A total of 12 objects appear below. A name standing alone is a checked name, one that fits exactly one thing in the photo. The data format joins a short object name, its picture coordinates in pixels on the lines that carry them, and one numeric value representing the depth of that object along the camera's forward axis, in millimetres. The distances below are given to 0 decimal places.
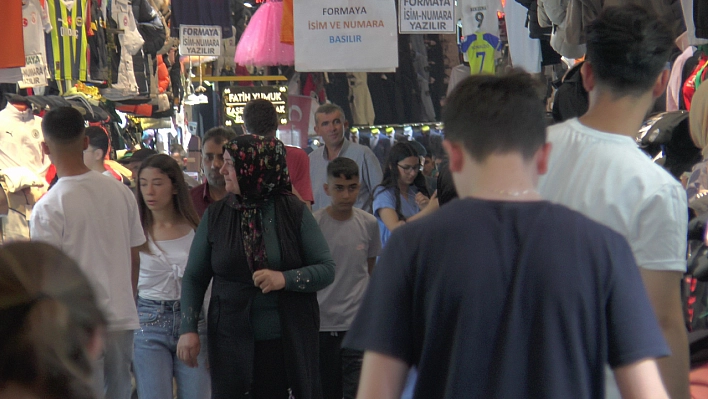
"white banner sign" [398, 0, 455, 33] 18528
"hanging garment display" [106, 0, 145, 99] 22308
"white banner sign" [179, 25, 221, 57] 25205
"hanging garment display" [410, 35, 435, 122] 30689
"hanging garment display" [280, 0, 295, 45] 20496
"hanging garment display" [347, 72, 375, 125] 29760
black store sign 27033
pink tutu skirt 25159
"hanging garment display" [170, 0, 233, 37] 24756
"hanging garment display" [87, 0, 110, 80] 20960
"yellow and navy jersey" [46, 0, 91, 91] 19101
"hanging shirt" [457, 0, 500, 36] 17893
